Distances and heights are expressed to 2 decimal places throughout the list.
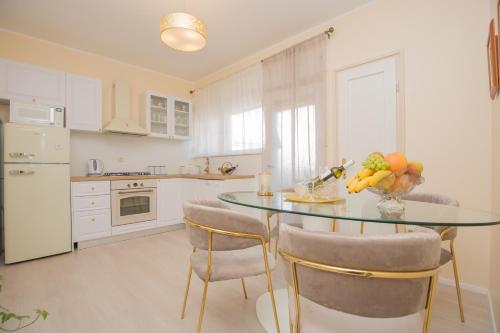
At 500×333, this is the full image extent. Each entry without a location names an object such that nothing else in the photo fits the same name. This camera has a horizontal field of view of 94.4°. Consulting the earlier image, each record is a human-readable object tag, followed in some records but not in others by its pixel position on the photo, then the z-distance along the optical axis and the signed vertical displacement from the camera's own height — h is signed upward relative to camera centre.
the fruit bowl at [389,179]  1.04 -0.06
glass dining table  0.95 -0.23
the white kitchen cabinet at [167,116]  3.93 +0.91
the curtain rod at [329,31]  2.61 +1.53
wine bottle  1.48 -0.06
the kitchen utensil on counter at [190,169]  4.41 -0.05
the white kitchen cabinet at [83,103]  3.07 +0.88
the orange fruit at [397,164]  1.04 +0.00
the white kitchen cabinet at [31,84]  2.68 +1.02
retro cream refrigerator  2.39 -0.26
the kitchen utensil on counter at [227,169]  3.72 -0.05
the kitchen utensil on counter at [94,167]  3.34 -0.01
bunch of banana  1.02 -0.06
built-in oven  3.17 -0.50
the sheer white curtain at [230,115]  3.46 +0.85
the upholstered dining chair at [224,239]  1.13 -0.38
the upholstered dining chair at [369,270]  0.58 -0.28
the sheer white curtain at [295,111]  2.70 +0.68
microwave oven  2.56 +0.62
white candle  1.74 -0.13
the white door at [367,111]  2.25 +0.56
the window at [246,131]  3.41 +0.54
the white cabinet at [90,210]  2.87 -0.55
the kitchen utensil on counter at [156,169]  4.08 -0.05
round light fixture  1.83 +1.16
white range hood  3.53 +0.86
